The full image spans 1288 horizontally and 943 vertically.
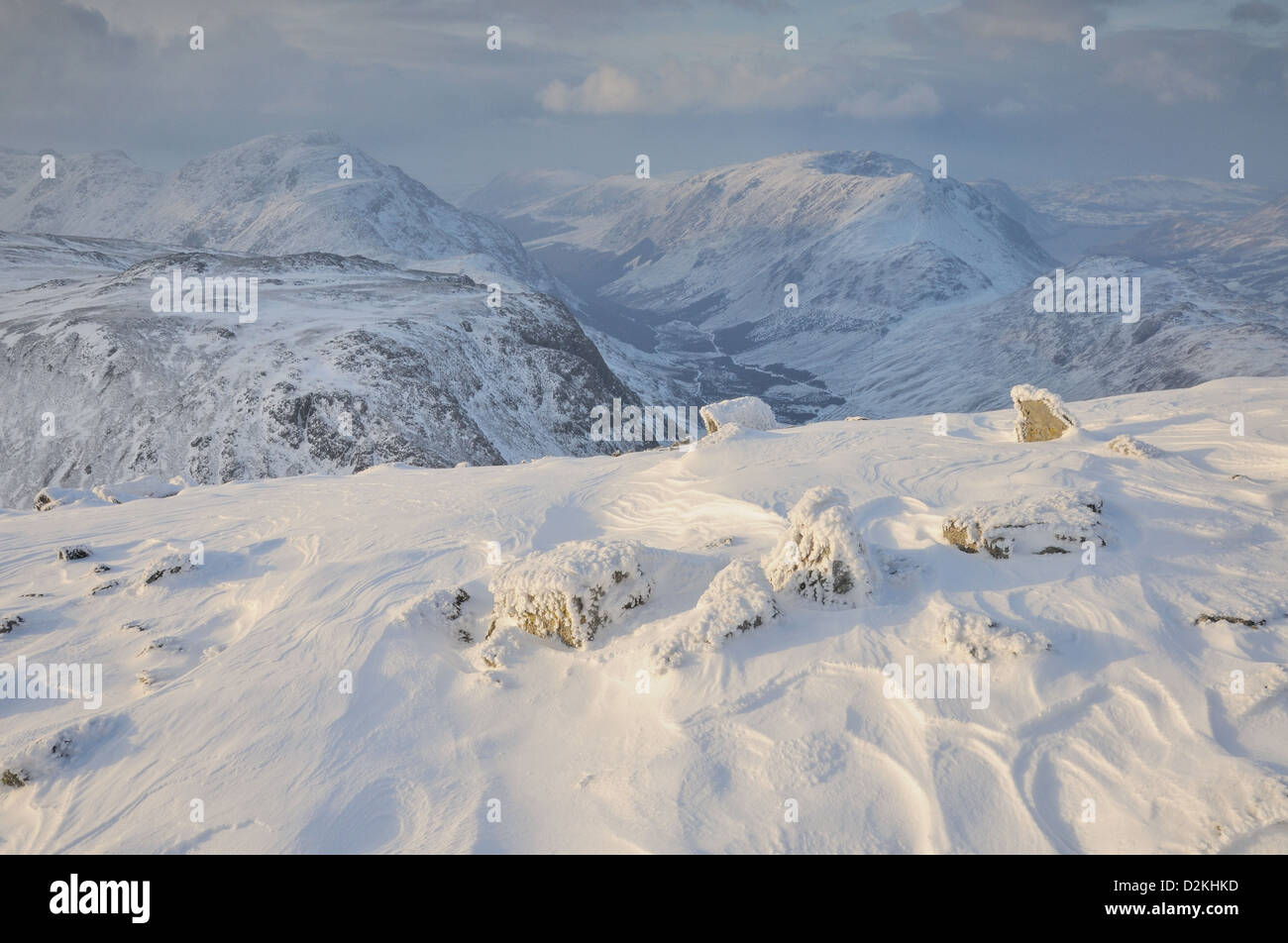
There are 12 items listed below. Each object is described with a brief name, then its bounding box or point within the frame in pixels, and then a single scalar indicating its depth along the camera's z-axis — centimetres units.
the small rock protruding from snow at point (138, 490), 3108
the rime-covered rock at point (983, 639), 1109
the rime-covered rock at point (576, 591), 1311
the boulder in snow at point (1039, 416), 2205
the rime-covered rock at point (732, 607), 1209
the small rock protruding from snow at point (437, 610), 1459
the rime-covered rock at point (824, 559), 1285
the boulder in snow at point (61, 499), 3066
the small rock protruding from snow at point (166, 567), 1892
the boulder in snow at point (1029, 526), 1336
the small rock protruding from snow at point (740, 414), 2791
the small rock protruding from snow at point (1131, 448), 1848
